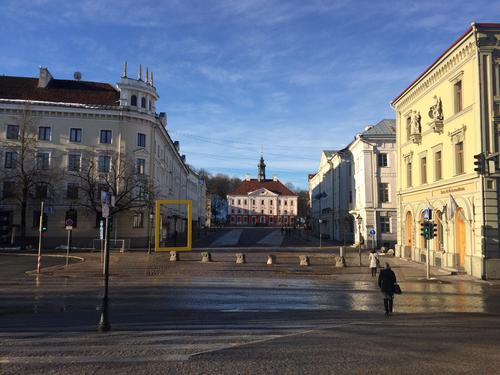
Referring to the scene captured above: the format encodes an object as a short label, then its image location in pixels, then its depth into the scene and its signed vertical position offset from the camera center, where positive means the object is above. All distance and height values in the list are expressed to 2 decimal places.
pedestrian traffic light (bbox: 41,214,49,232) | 25.86 +0.30
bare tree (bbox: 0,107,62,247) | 44.00 +6.40
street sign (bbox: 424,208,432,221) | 26.97 +1.16
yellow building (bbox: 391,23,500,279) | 24.34 +5.15
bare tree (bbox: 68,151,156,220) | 43.66 +4.98
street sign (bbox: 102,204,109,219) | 11.63 +0.51
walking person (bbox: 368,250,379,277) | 25.55 -1.69
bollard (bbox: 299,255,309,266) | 31.14 -1.95
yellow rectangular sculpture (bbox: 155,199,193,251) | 40.88 -1.62
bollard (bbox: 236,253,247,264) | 31.25 -1.90
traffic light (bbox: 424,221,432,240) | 25.30 +0.26
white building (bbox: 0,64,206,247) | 45.81 +9.36
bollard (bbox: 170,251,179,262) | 33.21 -1.86
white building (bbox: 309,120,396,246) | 49.53 +5.73
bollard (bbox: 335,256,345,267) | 30.30 -1.97
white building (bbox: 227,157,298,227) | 156.11 +8.59
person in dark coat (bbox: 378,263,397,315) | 13.20 -1.62
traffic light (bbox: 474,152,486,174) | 19.47 +3.06
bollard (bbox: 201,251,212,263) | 32.39 -1.90
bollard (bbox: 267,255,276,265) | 31.37 -1.95
